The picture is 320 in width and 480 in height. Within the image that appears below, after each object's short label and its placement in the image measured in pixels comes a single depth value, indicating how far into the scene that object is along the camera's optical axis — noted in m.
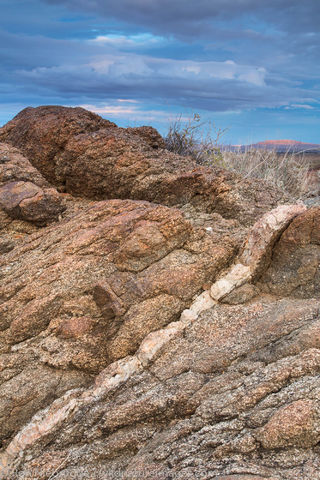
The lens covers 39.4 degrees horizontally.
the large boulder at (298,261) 4.73
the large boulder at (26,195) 6.35
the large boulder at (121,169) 6.53
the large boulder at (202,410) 3.01
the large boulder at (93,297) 4.72
